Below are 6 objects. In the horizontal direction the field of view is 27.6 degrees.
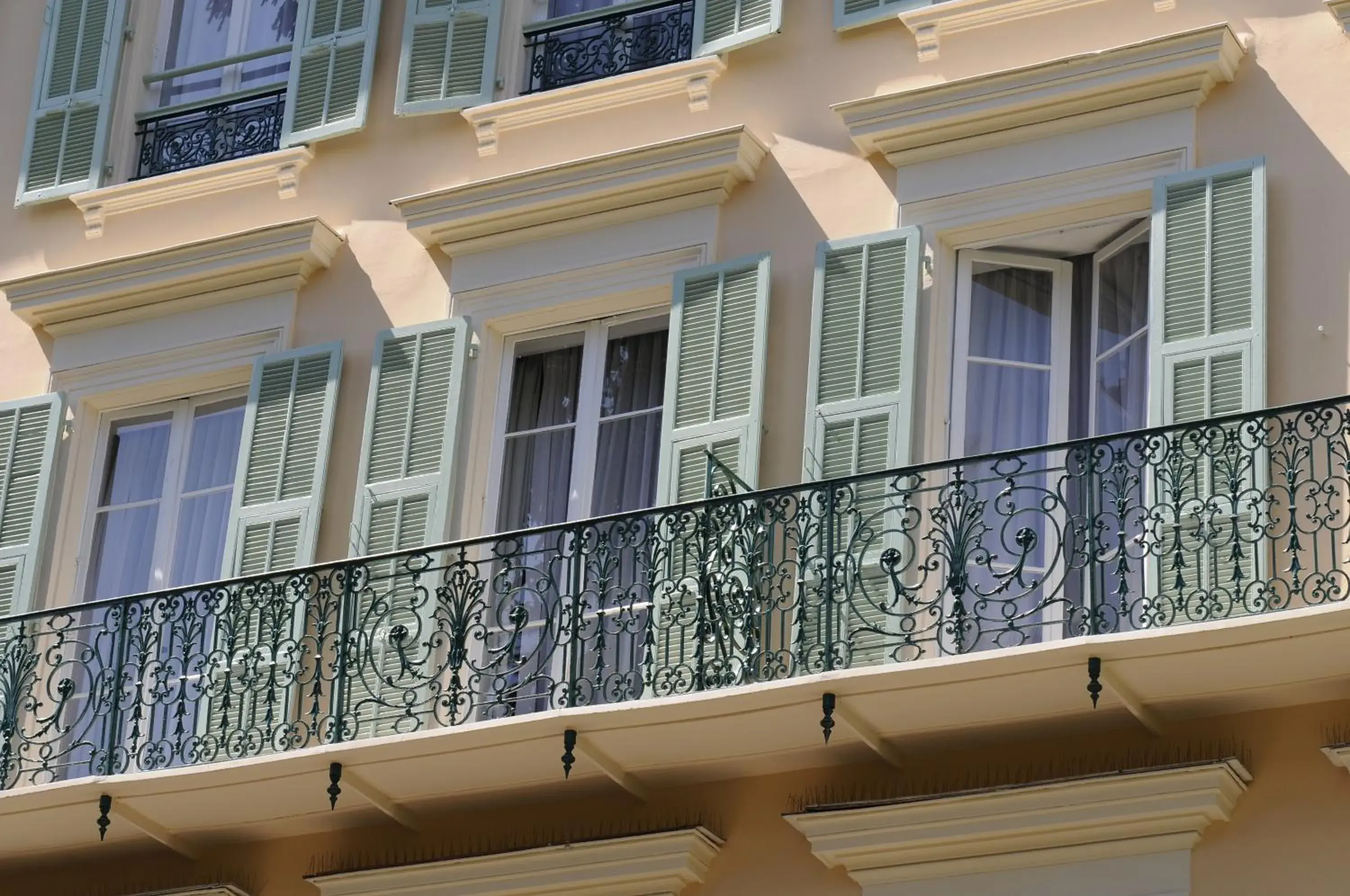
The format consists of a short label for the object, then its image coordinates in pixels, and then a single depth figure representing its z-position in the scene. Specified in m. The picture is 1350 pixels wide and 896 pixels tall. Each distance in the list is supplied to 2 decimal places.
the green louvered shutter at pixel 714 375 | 13.15
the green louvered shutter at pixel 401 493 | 13.16
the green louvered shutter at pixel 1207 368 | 11.53
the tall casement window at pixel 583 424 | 13.88
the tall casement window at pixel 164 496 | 14.80
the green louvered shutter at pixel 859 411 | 12.23
